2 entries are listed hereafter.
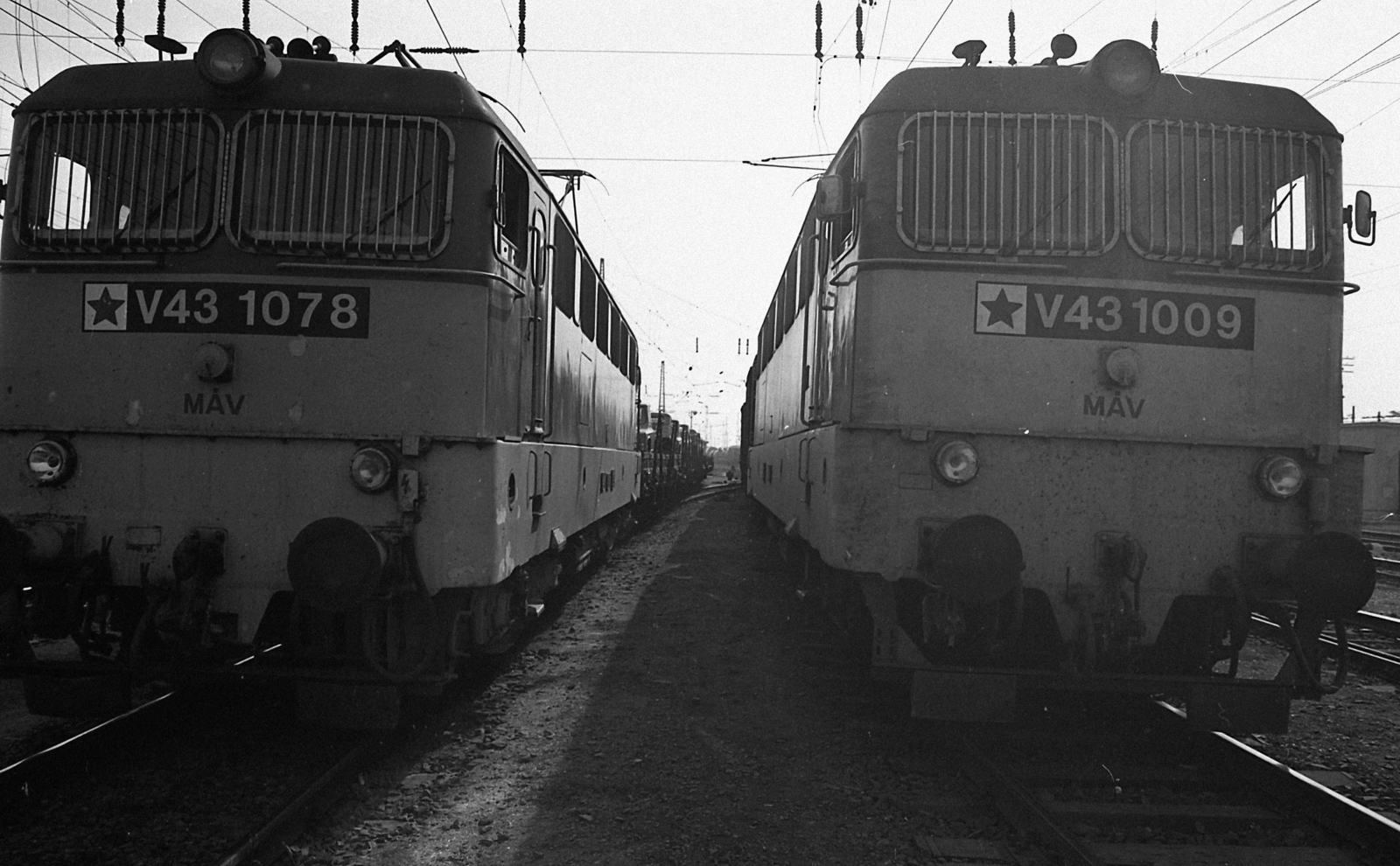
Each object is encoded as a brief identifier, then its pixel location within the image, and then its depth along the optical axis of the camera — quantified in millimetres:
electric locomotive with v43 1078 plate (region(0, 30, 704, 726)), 4891
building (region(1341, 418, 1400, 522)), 38531
